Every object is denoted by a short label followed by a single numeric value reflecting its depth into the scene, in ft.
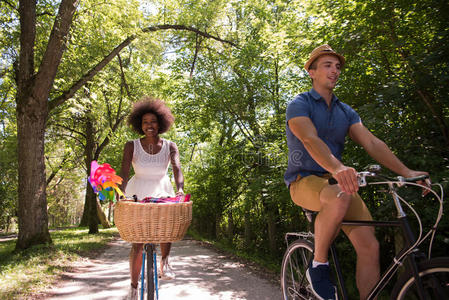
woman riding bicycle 11.84
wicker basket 9.11
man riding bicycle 7.25
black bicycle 5.96
